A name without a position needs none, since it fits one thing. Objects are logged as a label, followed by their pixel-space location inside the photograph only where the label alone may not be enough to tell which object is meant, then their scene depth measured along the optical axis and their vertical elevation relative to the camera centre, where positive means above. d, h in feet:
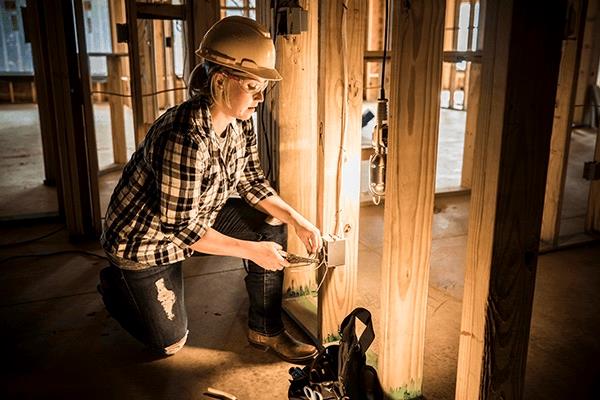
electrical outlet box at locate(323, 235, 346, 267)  6.57 -2.26
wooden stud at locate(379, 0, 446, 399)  4.83 -1.23
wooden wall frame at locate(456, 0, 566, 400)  3.47 -0.90
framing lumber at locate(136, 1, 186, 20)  9.87 +0.61
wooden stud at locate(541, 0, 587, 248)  9.84 -1.33
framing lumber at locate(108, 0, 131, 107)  28.01 +1.25
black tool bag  5.44 -3.14
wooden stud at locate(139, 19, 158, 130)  17.54 -0.63
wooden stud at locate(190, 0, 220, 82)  9.61 +0.51
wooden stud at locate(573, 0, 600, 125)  22.50 -0.69
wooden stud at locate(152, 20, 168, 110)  23.05 -0.17
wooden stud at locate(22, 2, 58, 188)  10.80 -0.62
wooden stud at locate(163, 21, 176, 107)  23.80 -1.14
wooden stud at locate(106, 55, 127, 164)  17.11 -1.86
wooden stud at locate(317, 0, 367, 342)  6.04 -1.01
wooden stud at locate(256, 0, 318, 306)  7.23 -0.94
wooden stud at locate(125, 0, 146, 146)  9.68 -0.39
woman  5.63 -1.73
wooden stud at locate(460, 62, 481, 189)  13.39 -1.64
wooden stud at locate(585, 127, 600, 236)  11.14 -3.09
